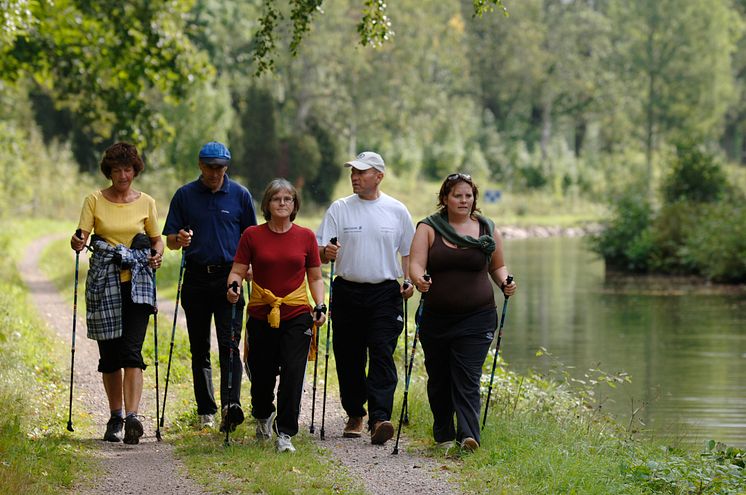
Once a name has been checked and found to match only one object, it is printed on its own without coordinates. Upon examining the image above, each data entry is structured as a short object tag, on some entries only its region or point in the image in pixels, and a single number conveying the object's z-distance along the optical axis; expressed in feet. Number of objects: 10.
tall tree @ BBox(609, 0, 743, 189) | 447.42
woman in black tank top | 56.44
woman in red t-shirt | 55.77
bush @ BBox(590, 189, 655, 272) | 233.35
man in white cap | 59.26
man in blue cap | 59.88
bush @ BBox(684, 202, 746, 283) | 202.69
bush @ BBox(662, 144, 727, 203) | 246.68
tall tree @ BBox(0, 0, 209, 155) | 131.23
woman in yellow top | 57.62
